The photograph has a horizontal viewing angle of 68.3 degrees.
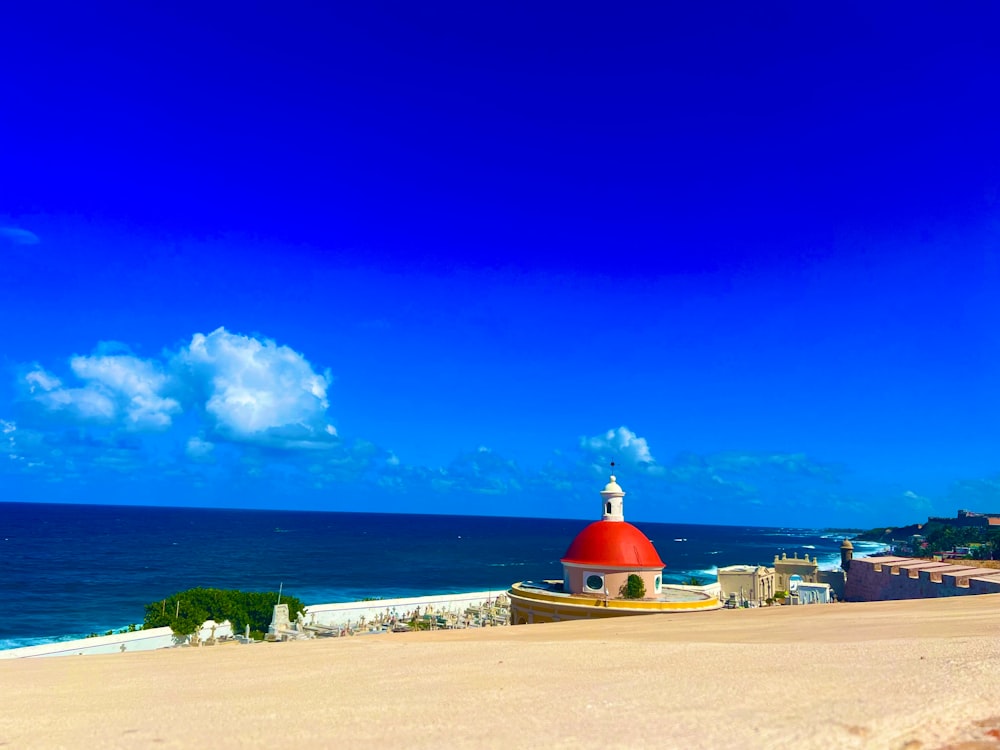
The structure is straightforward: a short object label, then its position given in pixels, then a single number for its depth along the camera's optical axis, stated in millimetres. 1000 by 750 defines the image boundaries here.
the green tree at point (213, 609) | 38500
